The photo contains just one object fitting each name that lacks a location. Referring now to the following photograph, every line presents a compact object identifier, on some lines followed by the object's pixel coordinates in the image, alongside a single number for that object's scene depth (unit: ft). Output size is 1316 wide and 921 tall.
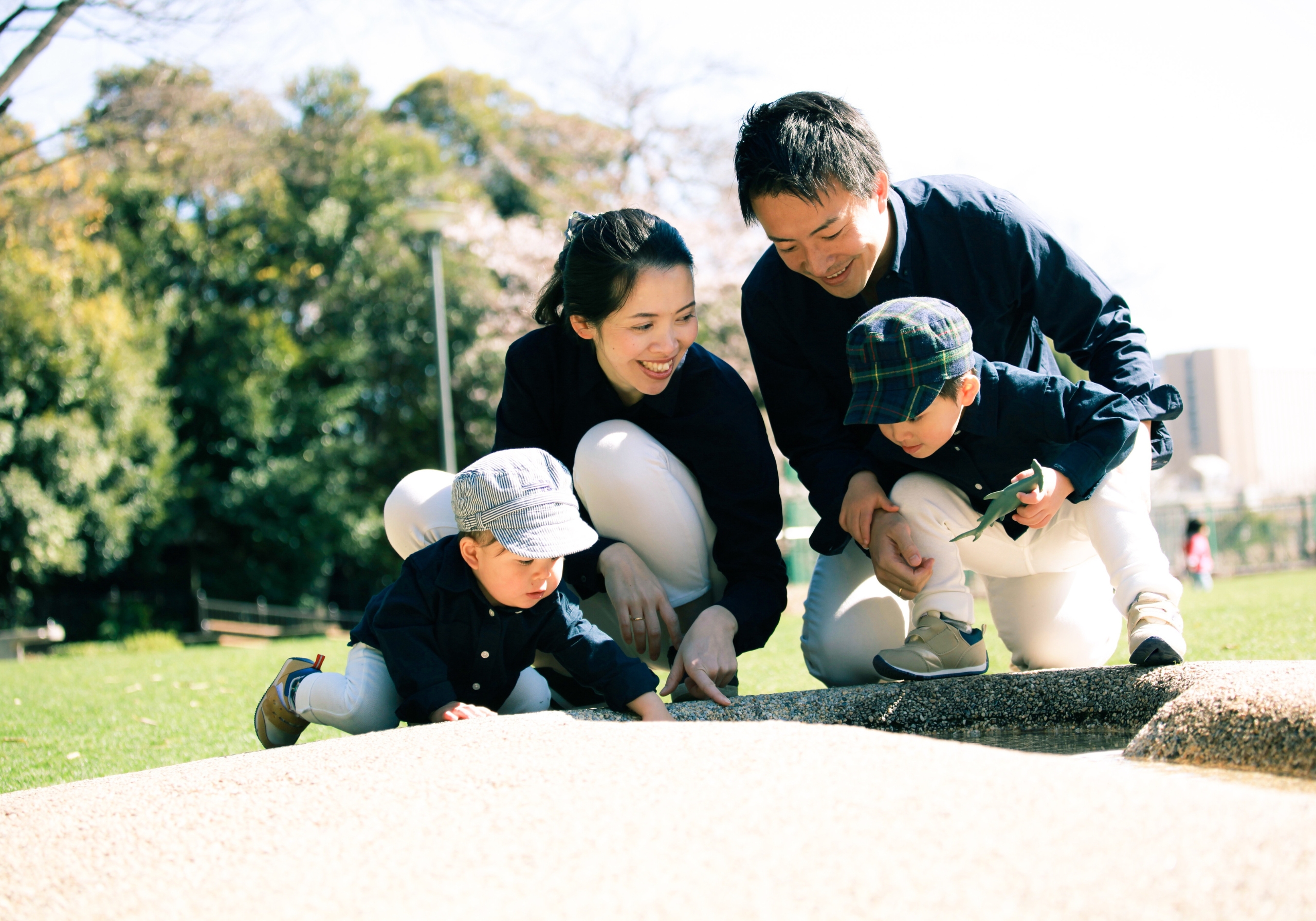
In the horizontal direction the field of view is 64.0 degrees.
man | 9.08
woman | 9.59
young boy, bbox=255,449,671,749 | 8.21
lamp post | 39.45
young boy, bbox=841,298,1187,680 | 8.34
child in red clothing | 50.31
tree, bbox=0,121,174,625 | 52.65
